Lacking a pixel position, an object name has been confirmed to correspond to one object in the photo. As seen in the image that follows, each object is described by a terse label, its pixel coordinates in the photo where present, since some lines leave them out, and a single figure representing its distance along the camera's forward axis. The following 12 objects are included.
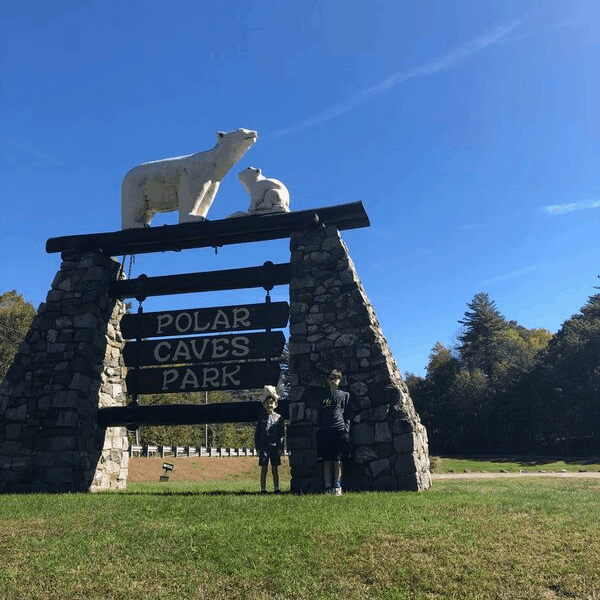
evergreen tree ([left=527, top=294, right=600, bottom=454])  37.06
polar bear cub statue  11.08
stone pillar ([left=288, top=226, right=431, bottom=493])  8.80
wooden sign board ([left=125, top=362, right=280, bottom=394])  10.39
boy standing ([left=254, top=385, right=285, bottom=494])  9.02
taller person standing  8.21
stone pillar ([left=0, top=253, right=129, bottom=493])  10.37
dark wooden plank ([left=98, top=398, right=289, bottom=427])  10.29
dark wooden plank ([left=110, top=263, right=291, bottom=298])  10.80
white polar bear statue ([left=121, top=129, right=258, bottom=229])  11.64
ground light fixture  18.11
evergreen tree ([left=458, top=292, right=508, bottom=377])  55.84
